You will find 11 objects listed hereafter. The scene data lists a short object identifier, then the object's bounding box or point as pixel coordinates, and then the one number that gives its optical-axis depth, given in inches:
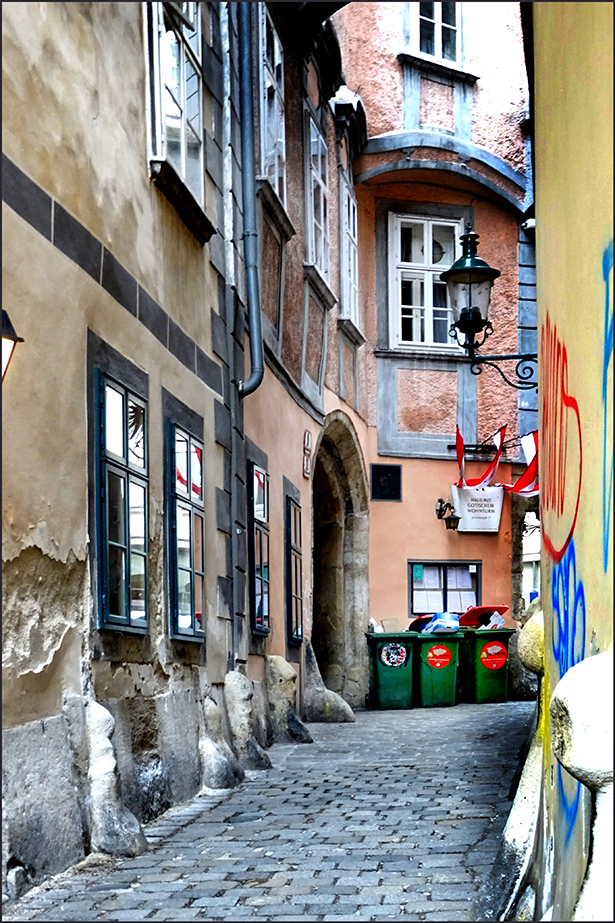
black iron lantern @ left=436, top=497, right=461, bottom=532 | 665.0
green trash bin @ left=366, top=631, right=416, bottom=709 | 577.6
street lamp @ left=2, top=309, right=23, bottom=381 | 165.5
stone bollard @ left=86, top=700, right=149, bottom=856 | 211.2
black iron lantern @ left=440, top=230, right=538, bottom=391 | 379.9
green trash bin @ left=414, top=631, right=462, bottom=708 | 579.2
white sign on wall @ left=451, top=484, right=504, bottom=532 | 671.1
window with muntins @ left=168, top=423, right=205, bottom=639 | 286.5
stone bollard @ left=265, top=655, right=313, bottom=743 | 406.6
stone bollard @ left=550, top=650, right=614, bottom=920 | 88.2
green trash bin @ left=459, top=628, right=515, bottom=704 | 599.8
